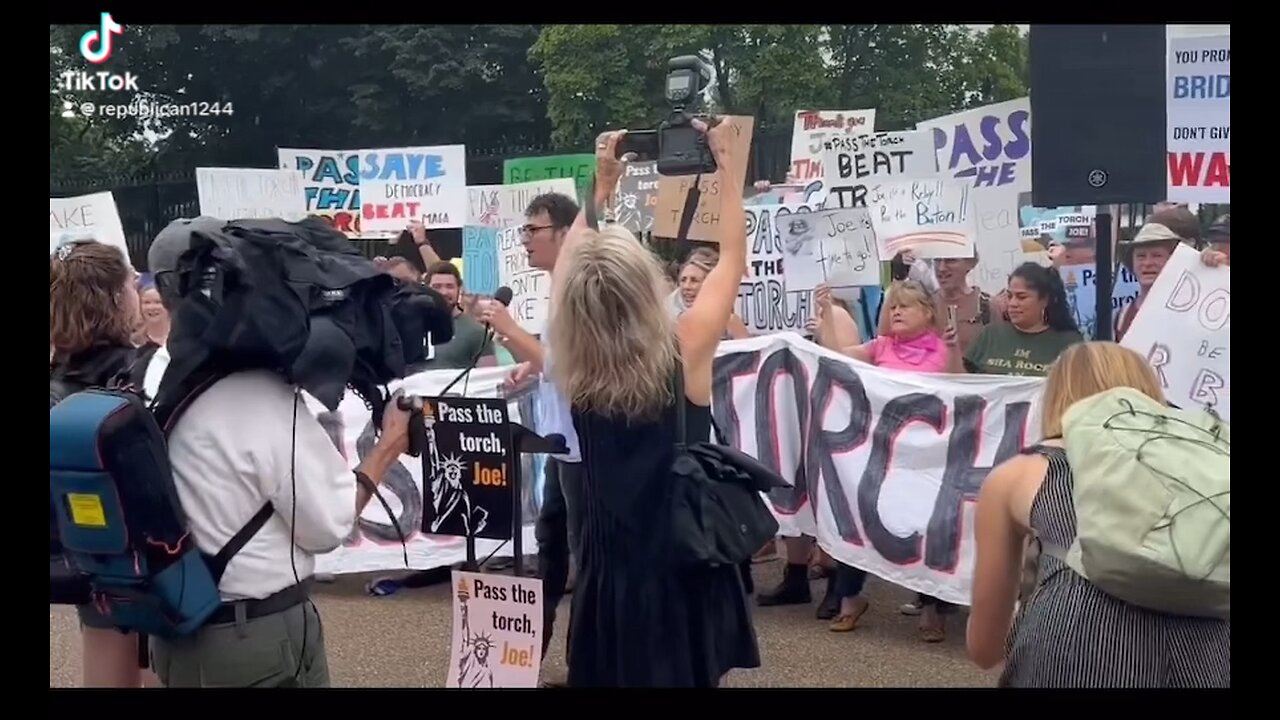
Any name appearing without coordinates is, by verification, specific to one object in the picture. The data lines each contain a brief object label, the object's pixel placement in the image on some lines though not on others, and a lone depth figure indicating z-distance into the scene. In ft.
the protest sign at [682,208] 17.87
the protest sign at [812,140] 29.40
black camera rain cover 9.45
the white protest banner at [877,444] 18.51
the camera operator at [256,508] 9.52
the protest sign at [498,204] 30.00
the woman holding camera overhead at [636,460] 10.52
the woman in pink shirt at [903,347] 19.89
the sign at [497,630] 12.54
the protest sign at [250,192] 30.68
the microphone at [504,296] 14.25
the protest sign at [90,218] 27.63
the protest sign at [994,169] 24.71
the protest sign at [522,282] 25.45
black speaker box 14.02
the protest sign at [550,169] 31.14
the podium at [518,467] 13.01
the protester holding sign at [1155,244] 20.72
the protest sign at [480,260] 28.73
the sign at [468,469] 13.29
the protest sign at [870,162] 24.88
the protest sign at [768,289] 23.21
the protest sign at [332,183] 30.60
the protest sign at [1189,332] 18.74
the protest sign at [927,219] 23.25
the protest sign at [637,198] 22.84
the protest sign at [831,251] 21.85
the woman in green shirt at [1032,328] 19.77
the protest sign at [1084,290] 23.79
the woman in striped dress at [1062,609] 8.98
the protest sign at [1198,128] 20.33
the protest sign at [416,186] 29.01
